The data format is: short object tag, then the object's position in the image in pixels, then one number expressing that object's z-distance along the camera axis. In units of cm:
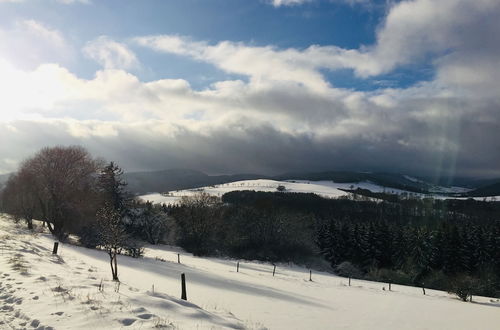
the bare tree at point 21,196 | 4369
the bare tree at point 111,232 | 1938
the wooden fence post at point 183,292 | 1433
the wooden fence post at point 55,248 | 2420
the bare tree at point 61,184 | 4006
